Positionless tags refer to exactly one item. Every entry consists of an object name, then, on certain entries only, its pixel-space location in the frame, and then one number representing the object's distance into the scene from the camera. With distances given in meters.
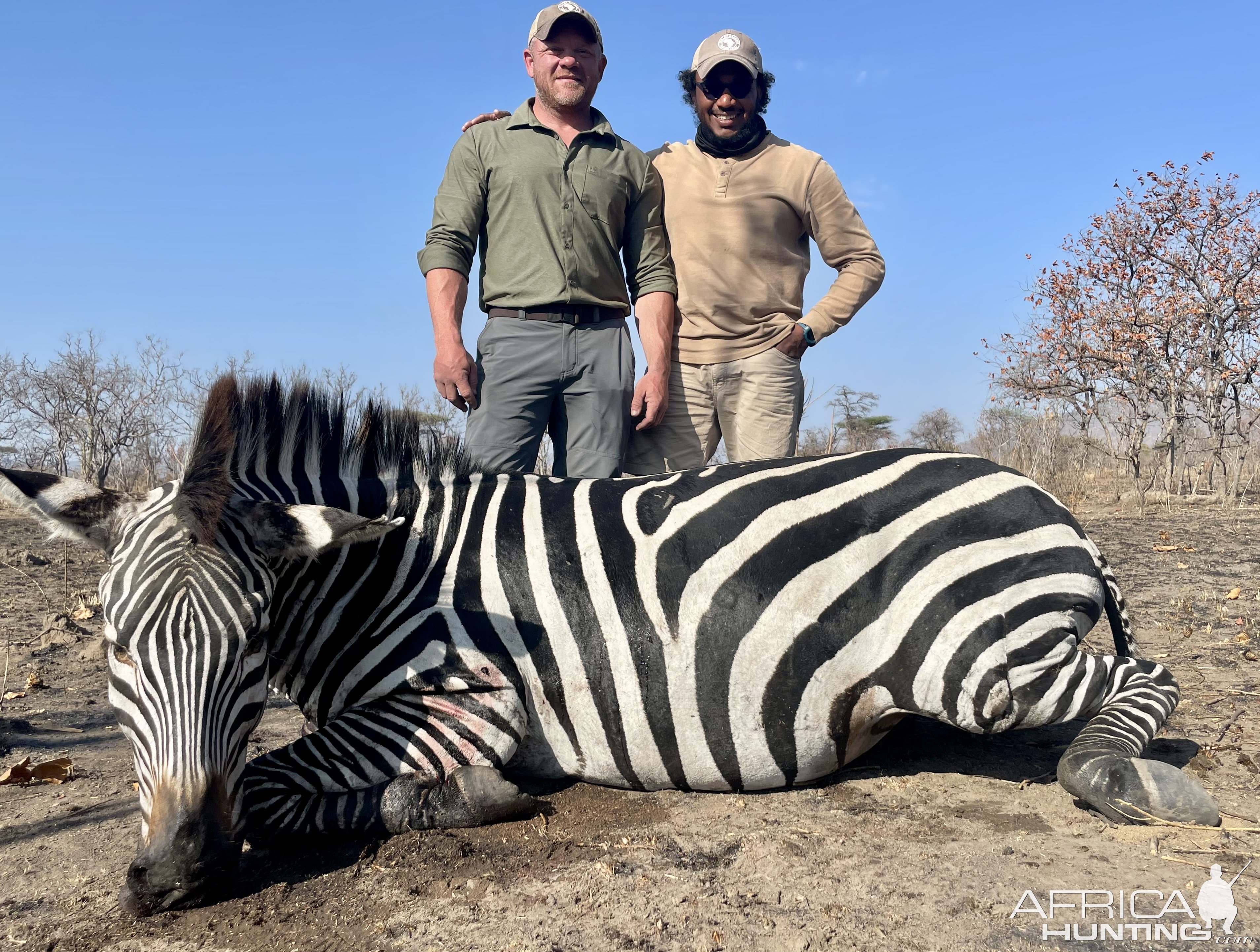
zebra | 2.66
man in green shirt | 4.05
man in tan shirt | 4.55
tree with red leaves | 15.81
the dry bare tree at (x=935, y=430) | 34.00
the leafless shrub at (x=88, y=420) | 17.72
